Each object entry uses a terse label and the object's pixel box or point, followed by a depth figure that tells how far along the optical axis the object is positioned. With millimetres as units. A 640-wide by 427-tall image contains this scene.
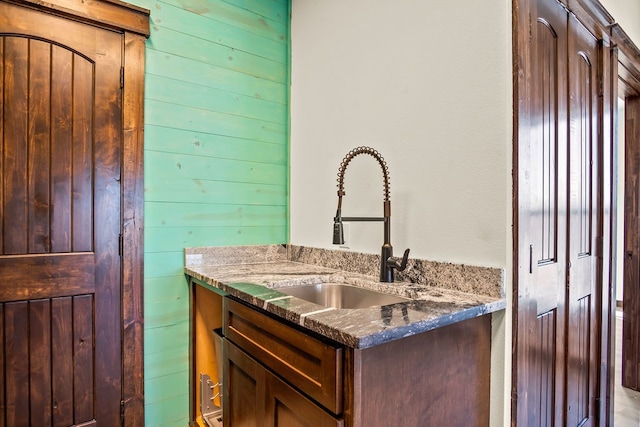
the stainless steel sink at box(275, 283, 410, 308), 1489
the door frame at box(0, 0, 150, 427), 1698
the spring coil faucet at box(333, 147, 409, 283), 1441
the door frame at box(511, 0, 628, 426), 1724
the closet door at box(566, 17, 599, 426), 1582
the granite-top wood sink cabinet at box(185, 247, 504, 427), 886
